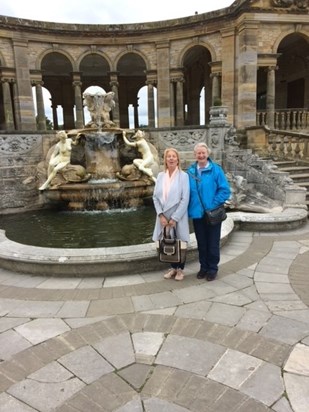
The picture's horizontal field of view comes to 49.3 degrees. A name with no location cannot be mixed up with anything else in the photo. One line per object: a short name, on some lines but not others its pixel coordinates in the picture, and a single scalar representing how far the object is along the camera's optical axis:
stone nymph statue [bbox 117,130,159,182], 10.78
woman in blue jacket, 4.03
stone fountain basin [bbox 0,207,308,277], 4.43
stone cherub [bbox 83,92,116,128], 12.78
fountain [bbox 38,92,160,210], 9.87
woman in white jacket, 3.96
